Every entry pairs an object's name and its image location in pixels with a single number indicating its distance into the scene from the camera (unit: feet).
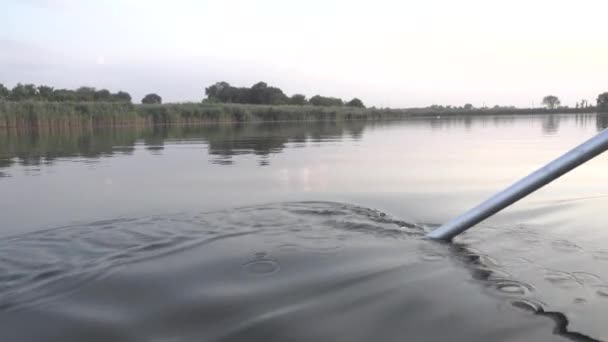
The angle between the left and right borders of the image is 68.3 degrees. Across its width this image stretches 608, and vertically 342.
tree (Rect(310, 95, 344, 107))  294.21
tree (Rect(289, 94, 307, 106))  285.06
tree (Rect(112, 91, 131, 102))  286.56
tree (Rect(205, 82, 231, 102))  326.65
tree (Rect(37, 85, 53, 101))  190.39
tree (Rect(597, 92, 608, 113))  216.33
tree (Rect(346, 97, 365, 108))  320.68
